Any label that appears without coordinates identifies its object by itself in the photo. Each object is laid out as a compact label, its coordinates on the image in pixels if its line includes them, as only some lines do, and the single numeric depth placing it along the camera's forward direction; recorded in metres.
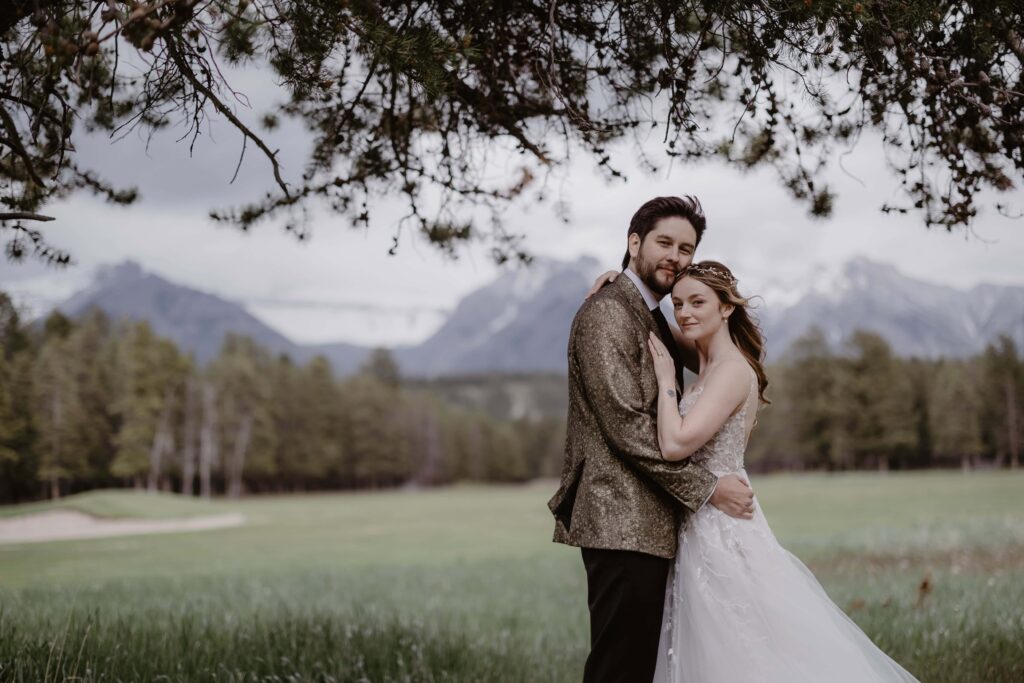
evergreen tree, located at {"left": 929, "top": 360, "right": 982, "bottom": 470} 54.28
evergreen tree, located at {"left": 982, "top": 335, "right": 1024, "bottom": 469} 51.91
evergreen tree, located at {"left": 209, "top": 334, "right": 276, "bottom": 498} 50.91
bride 3.29
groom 3.18
